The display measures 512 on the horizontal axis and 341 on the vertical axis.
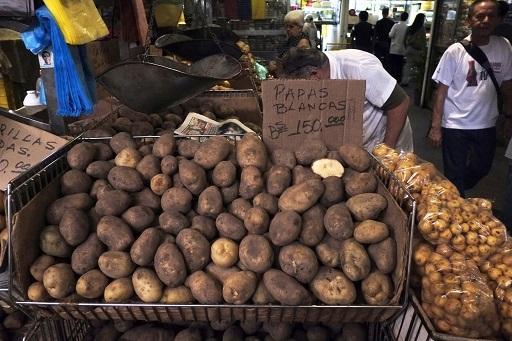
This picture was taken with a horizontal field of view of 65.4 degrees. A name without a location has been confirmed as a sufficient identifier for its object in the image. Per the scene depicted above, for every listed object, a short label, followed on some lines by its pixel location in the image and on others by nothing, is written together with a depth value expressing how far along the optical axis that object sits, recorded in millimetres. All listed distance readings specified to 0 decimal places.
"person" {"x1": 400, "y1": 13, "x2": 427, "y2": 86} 9469
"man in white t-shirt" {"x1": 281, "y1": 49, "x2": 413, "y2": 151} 2361
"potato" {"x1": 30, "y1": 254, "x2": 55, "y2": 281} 1315
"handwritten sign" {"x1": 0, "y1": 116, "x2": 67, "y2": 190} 1568
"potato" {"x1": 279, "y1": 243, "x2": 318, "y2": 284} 1297
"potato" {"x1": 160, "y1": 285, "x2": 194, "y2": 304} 1312
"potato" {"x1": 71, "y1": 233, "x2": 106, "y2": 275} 1346
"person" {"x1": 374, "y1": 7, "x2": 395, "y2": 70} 10875
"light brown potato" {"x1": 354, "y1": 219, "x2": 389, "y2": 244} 1323
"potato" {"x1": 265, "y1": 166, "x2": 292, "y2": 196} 1505
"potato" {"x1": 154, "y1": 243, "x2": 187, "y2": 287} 1301
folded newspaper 2236
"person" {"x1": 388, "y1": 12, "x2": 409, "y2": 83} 10148
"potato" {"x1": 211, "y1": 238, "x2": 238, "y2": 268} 1366
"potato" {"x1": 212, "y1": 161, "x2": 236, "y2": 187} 1517
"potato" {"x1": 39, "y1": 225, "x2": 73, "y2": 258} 1362
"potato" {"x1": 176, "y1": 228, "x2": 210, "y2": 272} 1359
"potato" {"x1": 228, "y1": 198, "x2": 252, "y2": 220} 1456
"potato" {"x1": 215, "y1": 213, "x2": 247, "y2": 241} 1403
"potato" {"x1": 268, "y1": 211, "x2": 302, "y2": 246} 1351
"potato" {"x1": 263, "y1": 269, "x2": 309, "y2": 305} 1250
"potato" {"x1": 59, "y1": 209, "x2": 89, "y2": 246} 1363
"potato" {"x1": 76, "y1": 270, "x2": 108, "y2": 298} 1291
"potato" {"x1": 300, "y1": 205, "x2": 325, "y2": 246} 1382
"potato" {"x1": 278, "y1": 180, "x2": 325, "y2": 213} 1427
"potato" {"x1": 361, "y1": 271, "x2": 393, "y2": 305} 1257
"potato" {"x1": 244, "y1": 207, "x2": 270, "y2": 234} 1383
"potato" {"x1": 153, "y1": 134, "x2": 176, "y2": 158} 1650
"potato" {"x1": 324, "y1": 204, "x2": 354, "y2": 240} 1358
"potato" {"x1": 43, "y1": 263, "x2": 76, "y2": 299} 1280
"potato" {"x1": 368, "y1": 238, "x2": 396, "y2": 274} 1293
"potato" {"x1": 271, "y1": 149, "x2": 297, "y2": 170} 1615
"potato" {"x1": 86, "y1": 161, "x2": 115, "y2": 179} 1589
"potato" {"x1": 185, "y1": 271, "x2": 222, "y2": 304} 1283
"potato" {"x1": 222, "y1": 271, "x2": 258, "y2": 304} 1269
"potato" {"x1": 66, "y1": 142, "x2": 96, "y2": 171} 1582
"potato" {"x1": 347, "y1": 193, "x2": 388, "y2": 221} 1387
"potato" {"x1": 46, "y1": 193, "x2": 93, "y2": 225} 1431
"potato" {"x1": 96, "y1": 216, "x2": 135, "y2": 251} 1368
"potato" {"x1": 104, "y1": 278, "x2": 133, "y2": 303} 1292
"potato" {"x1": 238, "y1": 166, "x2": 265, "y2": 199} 1489
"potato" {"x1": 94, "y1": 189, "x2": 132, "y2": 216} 1446
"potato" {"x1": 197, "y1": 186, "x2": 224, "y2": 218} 1460
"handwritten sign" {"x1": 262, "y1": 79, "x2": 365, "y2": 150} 1657
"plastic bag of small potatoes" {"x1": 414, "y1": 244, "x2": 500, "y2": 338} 1203
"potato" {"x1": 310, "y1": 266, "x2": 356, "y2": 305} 1249
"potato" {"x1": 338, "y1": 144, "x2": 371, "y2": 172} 1574
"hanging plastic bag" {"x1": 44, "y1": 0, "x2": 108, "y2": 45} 1666
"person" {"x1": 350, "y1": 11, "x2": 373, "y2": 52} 10695
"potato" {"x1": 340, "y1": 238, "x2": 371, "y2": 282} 1273
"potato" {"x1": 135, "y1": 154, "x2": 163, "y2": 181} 1575
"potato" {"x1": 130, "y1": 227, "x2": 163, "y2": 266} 1337
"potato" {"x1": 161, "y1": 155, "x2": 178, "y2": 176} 1572
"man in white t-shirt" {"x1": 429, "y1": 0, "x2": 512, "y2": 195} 3354
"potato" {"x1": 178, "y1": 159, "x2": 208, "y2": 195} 1497
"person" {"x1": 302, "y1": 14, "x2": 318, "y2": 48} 7920
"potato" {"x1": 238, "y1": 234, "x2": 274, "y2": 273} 1322
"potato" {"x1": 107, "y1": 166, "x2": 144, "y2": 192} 1518
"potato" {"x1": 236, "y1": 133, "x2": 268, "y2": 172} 1581
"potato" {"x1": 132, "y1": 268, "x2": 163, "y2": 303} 1298
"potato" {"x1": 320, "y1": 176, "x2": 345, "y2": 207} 1487
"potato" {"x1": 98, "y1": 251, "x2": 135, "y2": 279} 1326
